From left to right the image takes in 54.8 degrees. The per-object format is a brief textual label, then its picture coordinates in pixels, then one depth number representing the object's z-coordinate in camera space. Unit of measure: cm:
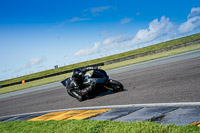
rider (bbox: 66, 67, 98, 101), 783
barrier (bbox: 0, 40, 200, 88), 3878
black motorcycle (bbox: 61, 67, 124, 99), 779
